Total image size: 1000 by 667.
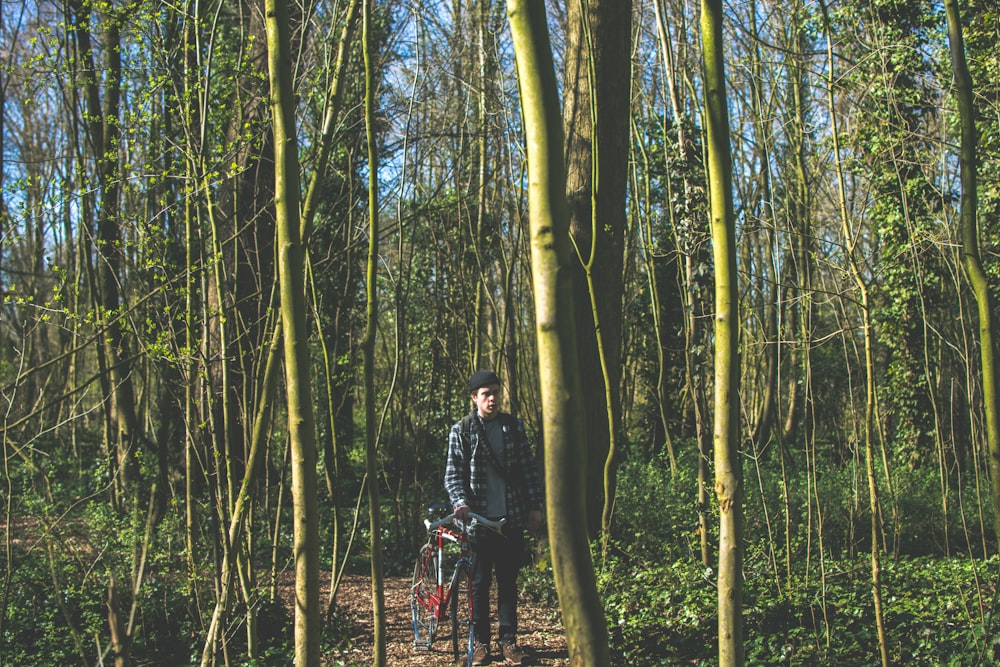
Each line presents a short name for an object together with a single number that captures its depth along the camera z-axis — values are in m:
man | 5.14
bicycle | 5.40
